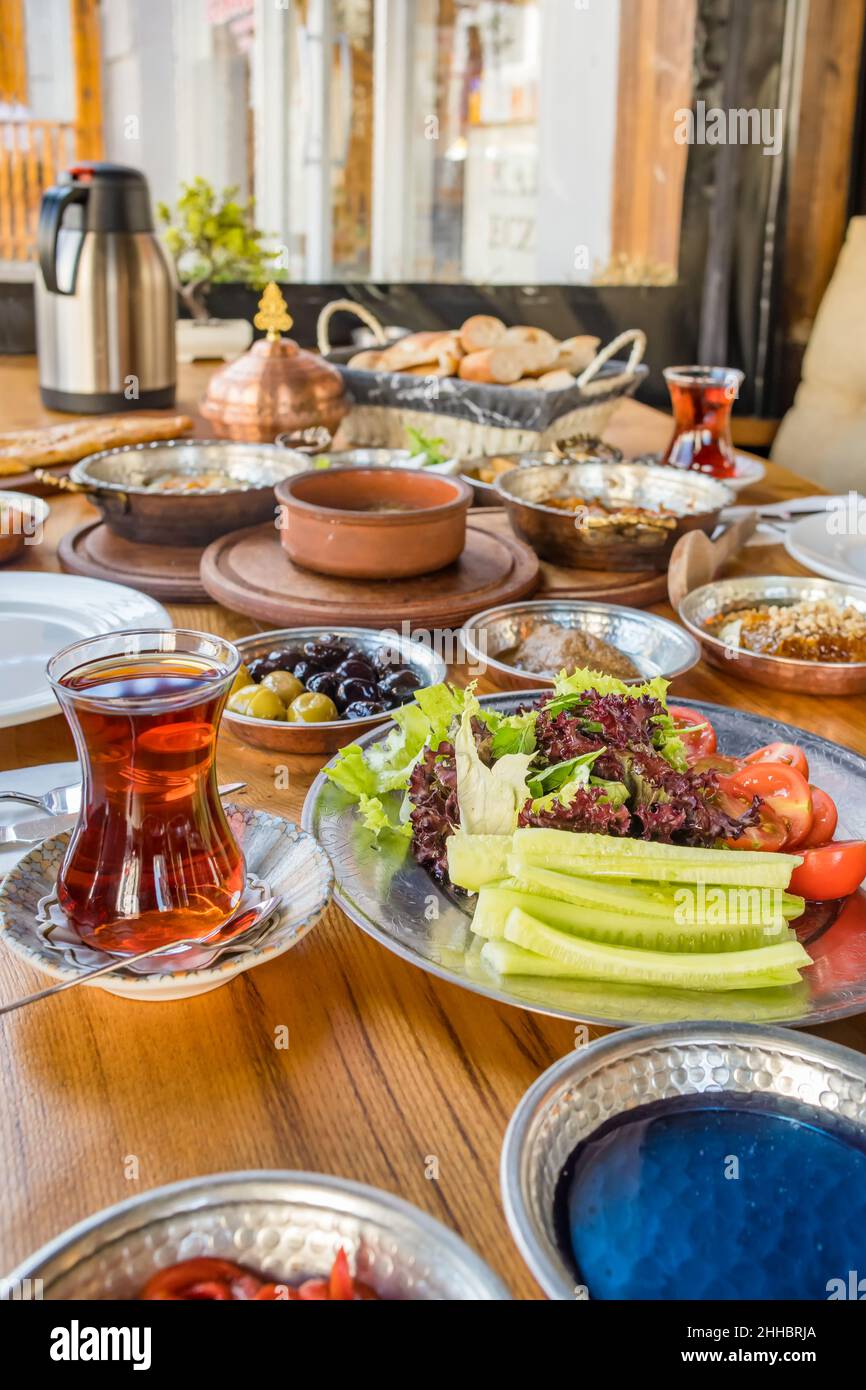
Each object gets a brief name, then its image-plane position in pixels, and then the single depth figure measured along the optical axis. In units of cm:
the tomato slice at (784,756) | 116
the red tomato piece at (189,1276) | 63
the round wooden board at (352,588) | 163
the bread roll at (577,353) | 279
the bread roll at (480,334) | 271
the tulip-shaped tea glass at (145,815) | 89
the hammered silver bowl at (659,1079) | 73
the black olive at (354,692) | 137
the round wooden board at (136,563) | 183
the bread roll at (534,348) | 266
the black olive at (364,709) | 133
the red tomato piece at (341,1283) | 63
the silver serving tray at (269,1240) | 62
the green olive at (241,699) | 135
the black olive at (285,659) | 147
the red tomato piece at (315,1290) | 64
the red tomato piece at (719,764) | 115
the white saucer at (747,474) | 247
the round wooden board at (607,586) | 186
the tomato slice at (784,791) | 107
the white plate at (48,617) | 149
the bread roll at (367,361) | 281
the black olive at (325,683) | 139
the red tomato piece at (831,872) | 101
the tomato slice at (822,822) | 110
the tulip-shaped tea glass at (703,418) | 238
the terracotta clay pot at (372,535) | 170
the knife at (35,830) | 106
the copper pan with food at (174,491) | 192
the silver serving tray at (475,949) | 86
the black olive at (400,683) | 138
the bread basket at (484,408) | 251
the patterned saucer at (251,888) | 83
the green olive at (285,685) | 138
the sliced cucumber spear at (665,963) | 89
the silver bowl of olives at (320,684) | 130
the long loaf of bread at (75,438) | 248
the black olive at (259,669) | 145
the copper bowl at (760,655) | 152
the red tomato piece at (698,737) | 118
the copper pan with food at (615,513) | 190
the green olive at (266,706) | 134
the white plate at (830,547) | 190
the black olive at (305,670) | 143
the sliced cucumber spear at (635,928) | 92
